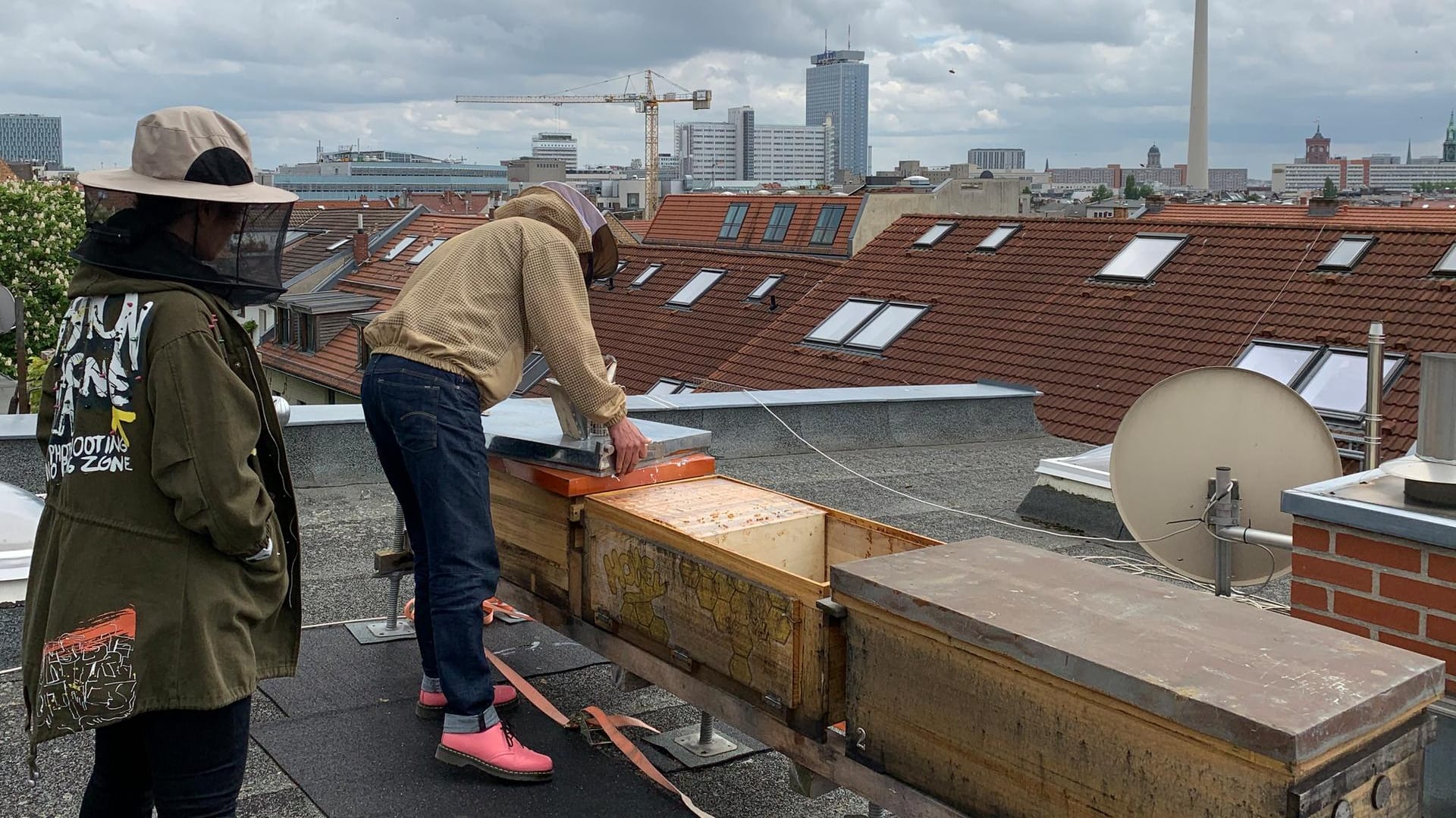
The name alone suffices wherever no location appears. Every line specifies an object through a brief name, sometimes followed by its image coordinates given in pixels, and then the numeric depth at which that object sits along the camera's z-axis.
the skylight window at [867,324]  18.19
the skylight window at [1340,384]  12.34
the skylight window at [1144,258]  16.50
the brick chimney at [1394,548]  3.26
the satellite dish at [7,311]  7.24
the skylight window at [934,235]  20.91
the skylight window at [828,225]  33.44
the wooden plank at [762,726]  3.06
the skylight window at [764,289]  25.67
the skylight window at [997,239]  19.58
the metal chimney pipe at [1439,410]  3.29
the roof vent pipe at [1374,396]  4.46
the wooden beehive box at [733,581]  3.34
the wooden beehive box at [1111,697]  2.34
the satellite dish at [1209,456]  4.36
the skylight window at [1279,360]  13.26
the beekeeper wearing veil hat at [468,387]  3.85
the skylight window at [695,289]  26.98
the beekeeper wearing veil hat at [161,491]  2.65
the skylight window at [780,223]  35.28
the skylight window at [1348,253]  14.90
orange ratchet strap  3.93
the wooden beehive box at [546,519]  4.25
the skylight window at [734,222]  36.94
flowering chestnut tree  30.00
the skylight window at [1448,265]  13.88
